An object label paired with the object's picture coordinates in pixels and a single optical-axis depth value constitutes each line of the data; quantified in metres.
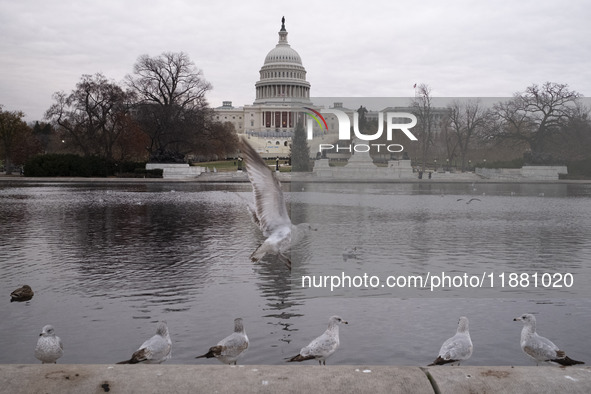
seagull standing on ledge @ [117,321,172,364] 5.38
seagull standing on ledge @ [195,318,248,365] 5.55
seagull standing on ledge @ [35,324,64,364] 5.57
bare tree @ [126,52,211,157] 58.06
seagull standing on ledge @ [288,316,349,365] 5.58
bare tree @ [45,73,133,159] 54.53
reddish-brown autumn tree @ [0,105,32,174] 59.88
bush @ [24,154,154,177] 53.22
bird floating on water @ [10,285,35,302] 8.45
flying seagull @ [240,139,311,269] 6.03
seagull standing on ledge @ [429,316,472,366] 5.41
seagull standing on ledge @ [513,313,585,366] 5.48
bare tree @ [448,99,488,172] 63.01
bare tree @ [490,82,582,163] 59.19
